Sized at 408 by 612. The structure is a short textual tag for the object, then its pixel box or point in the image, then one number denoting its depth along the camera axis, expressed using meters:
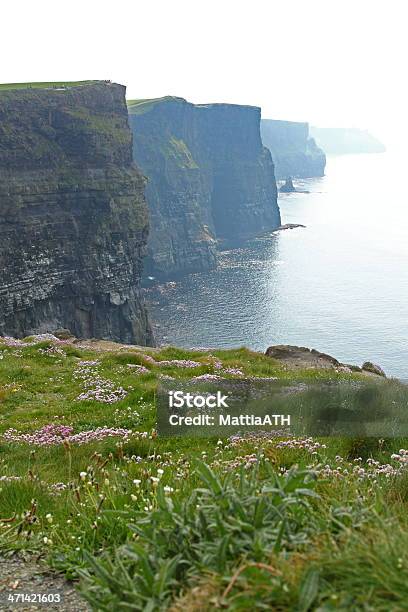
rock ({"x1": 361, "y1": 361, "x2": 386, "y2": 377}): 32.71
